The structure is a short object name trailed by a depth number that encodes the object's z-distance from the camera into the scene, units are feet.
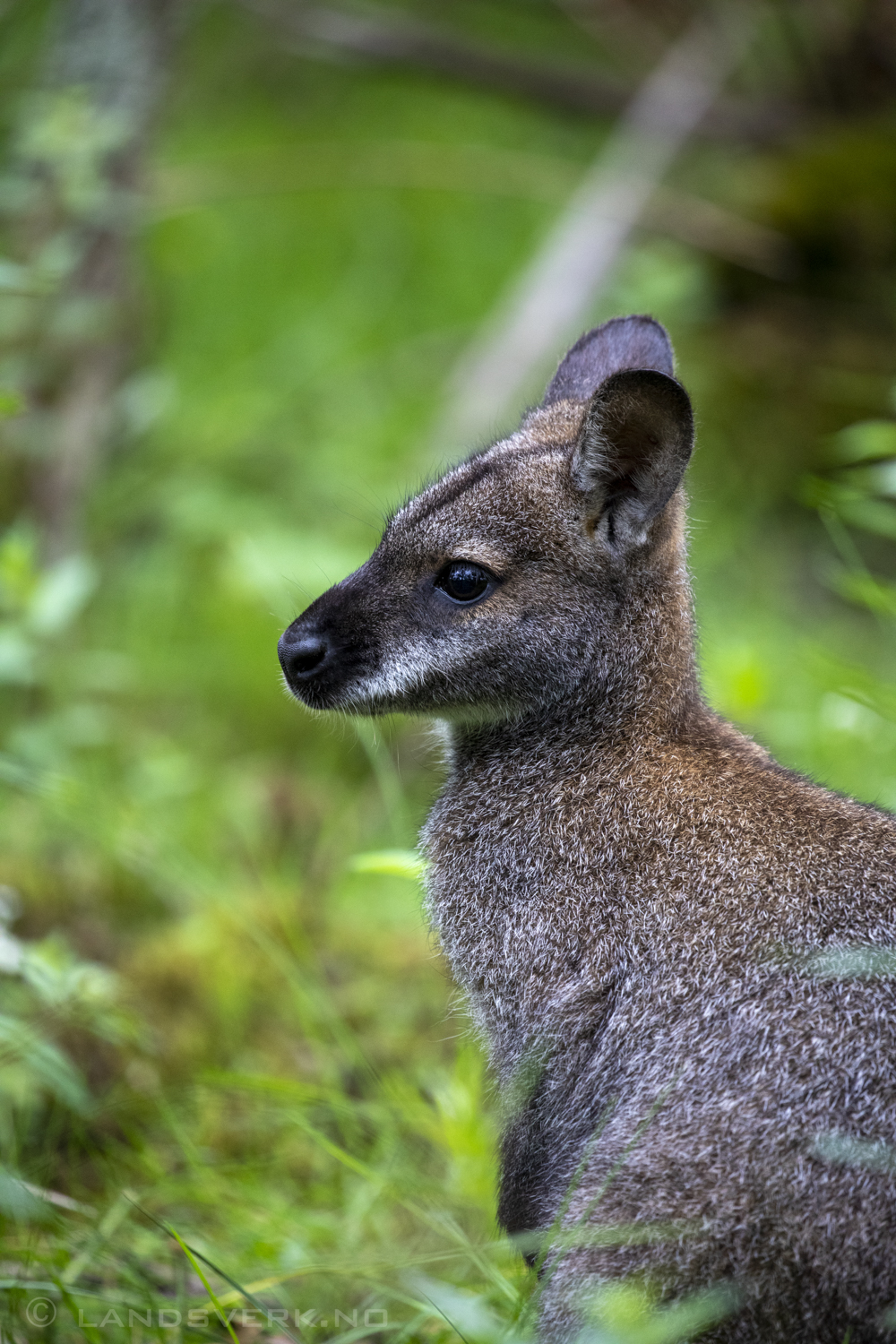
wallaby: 16.11
